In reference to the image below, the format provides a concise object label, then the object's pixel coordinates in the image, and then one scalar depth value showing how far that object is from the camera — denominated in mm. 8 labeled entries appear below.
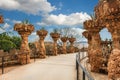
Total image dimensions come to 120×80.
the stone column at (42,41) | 9652
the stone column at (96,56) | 6891
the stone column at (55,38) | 11793
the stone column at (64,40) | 14251
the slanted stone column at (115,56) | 3266
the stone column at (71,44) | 15683
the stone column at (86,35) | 10488
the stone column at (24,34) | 7434
